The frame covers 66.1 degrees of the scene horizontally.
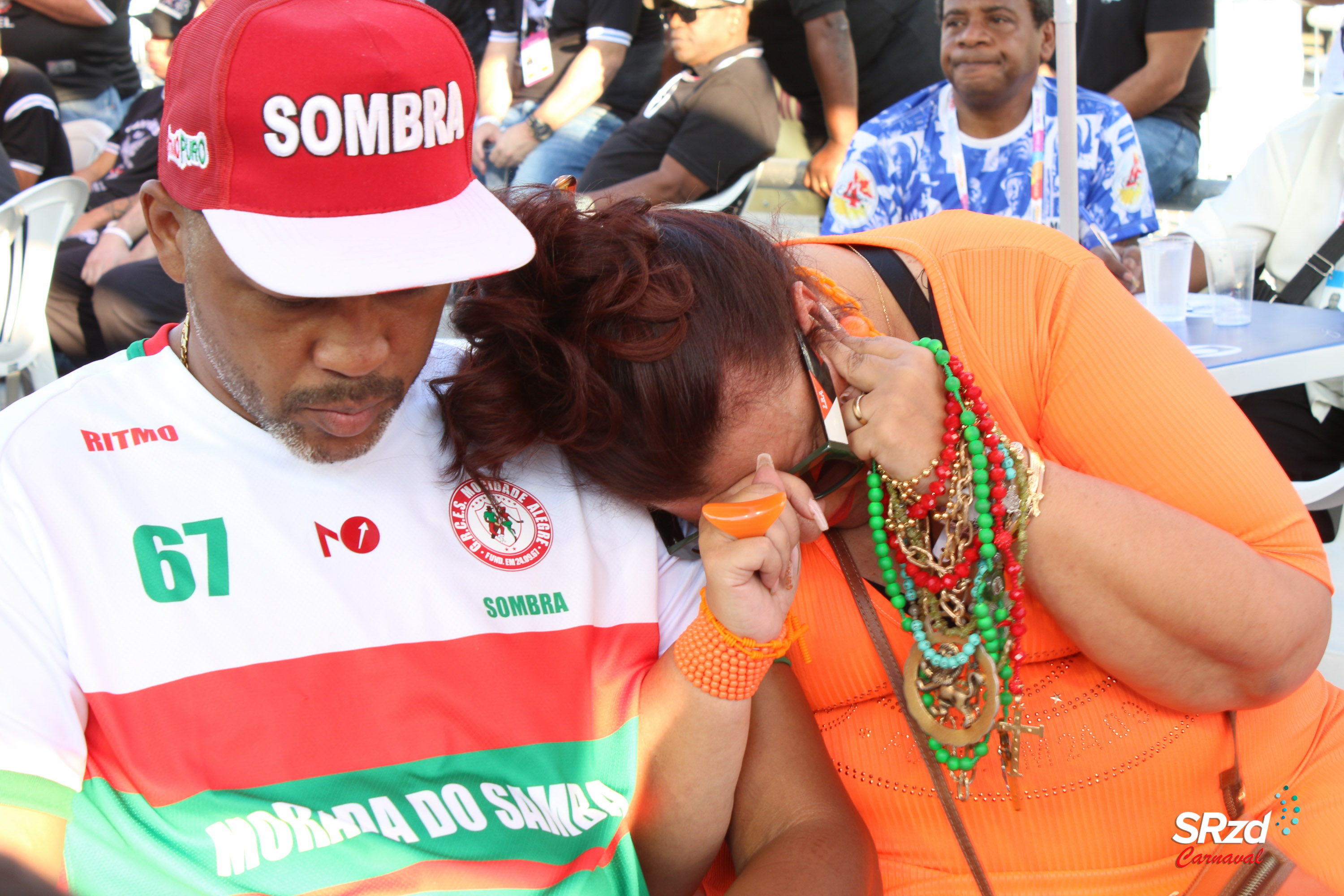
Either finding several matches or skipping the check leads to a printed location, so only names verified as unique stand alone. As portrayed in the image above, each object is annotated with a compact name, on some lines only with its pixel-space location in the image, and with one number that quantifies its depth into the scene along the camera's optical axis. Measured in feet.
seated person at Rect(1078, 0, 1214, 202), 15.98
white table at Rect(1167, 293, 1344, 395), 7.90
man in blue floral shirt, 13.04
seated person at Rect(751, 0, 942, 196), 15.94
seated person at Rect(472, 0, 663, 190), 16.42
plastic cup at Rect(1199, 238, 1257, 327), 10.00
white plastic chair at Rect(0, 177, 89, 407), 13.96
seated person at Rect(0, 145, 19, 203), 14.84
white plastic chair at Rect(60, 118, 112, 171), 21.01
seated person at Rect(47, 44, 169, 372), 14.76
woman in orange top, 4.54
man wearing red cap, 3.88
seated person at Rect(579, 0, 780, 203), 14.71
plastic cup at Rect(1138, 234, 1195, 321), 9.61
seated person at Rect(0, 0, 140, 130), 19.75
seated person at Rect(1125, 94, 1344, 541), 9.43
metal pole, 9.48
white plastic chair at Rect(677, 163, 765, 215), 15.31
